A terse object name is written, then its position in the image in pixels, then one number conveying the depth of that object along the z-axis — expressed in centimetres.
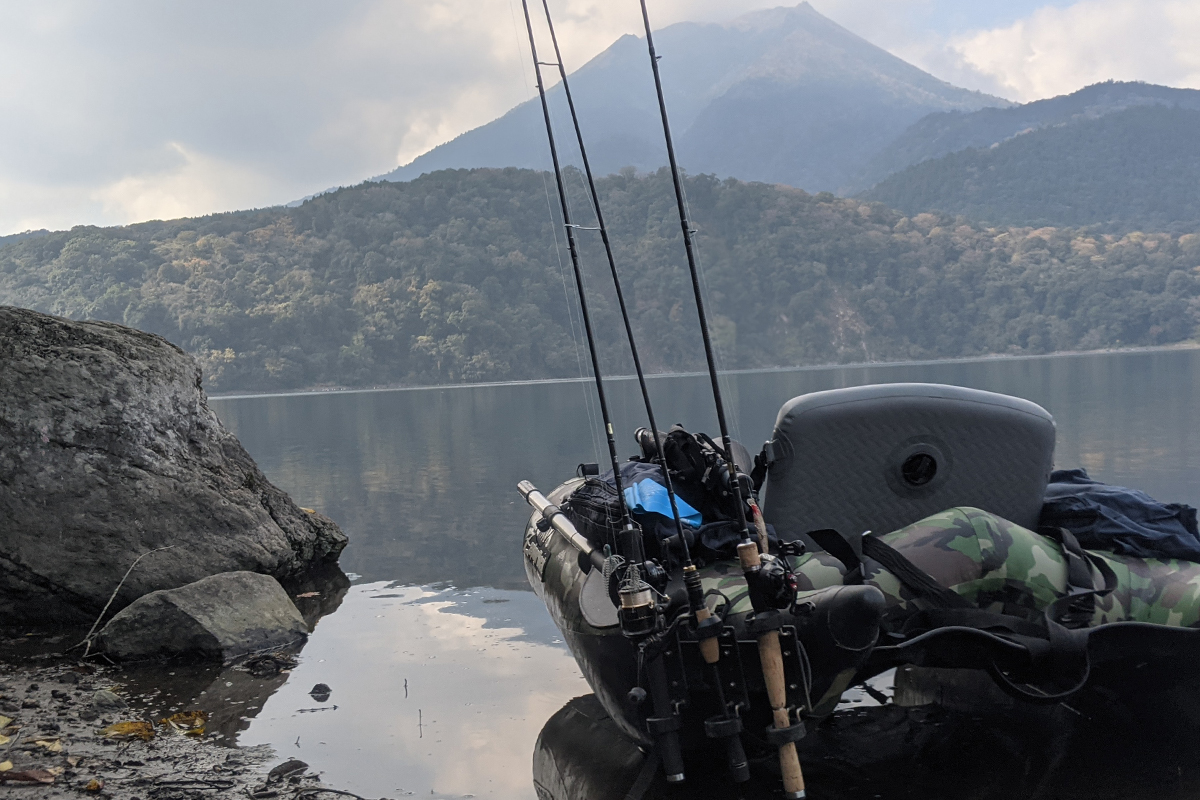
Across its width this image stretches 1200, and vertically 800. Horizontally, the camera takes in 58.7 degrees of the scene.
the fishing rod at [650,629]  351
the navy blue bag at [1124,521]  410
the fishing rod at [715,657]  347
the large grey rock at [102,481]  654
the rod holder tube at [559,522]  419
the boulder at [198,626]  572
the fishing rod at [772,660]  336
